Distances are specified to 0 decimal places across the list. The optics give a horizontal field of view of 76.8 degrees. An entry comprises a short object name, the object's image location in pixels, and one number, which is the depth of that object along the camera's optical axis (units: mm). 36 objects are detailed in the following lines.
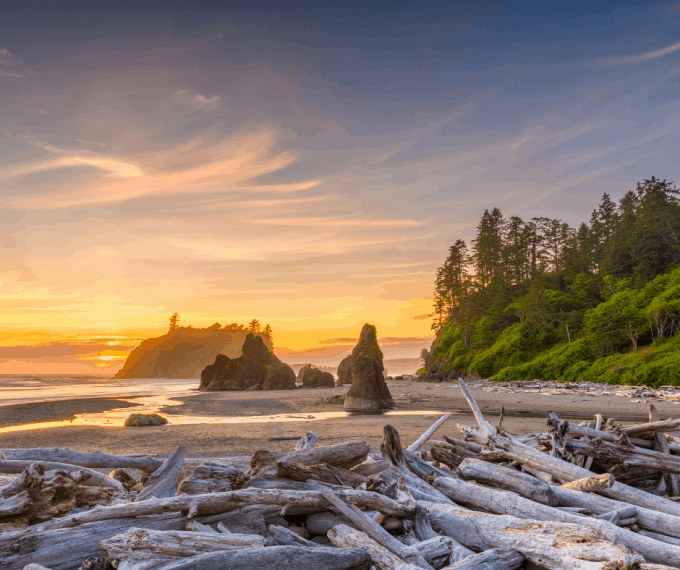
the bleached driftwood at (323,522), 4221
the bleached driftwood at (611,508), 4691
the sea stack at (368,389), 27953
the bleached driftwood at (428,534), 3920
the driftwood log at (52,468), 5664
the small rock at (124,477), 6763
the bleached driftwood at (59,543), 3469
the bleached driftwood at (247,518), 4082
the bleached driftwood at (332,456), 5043
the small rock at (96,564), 3426
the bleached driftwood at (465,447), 7086
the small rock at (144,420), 18984
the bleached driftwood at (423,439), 7720
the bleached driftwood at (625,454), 6113
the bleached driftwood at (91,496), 5152
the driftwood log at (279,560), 3193
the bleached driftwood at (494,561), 3555
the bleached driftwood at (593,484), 4999
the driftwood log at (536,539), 3482
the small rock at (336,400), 32319
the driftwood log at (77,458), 6090
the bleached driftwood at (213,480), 4539
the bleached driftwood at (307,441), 6245
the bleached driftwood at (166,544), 3367
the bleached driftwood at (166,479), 4719
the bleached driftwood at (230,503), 3963
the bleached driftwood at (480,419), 7309
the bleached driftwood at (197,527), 3826
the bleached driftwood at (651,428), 6551
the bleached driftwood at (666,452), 6375
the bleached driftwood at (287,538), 3789
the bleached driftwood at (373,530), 3670
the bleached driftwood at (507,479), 5047
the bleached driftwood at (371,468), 5238
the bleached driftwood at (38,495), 4188
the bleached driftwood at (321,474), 4695
